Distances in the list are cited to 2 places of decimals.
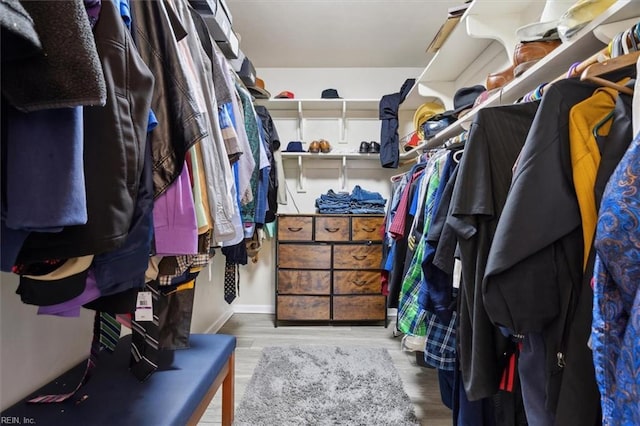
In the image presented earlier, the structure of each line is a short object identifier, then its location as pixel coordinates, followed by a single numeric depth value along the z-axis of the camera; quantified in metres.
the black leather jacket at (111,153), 0.45
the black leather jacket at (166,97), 0.63
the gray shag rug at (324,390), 1.35
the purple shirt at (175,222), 0.65
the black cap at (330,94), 2.61
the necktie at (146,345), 0.88
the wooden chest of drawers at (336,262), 2.45
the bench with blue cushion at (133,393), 0.72
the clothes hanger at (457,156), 1.08
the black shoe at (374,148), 2.62
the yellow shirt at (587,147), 0.58
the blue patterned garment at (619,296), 0.42
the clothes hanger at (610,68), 0.56
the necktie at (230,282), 1.91
